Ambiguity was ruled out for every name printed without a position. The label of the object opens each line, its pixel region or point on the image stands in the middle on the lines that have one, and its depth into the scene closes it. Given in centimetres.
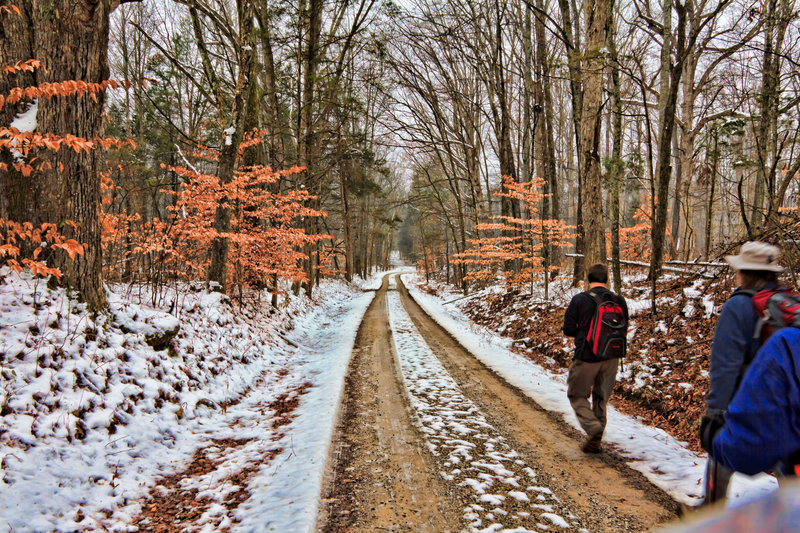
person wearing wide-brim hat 228
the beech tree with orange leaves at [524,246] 1181
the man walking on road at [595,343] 439
